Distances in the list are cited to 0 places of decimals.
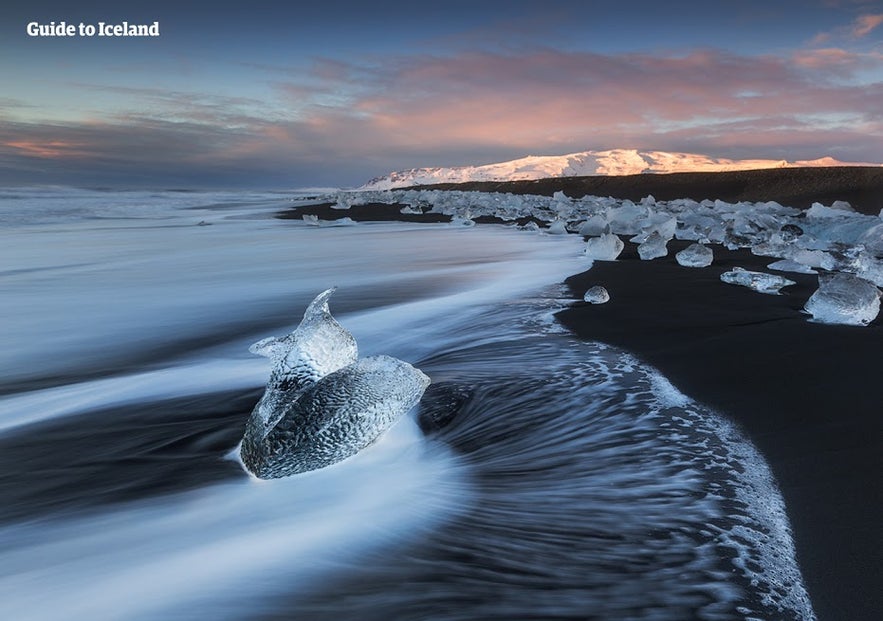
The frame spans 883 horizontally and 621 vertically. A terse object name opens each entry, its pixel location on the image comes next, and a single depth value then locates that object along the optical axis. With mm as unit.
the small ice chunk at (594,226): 9547
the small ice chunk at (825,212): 8781
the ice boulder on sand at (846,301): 3059
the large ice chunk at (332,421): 1789
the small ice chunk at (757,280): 4070
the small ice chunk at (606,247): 6441
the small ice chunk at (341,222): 14561
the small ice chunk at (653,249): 6285
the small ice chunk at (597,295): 4031
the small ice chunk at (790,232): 7493
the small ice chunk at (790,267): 4999
